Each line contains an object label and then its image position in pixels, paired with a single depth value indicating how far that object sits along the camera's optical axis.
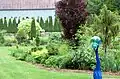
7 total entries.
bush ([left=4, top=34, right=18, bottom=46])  25.90
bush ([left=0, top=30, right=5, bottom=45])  26.01
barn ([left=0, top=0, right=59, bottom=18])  49.44
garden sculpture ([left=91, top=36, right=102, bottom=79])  8.13
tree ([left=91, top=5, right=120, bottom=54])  13.50
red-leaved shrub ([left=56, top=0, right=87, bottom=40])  17.86
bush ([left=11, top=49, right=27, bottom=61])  16.62
